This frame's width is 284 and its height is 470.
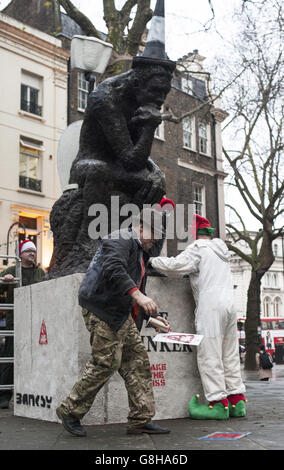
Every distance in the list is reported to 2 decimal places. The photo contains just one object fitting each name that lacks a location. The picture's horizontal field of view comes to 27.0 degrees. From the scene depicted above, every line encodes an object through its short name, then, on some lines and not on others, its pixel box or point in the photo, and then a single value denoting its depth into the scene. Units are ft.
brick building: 86.38
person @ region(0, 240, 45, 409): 22.48
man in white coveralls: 17.57
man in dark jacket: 13.46
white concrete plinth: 16.52
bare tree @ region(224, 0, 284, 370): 60.90
